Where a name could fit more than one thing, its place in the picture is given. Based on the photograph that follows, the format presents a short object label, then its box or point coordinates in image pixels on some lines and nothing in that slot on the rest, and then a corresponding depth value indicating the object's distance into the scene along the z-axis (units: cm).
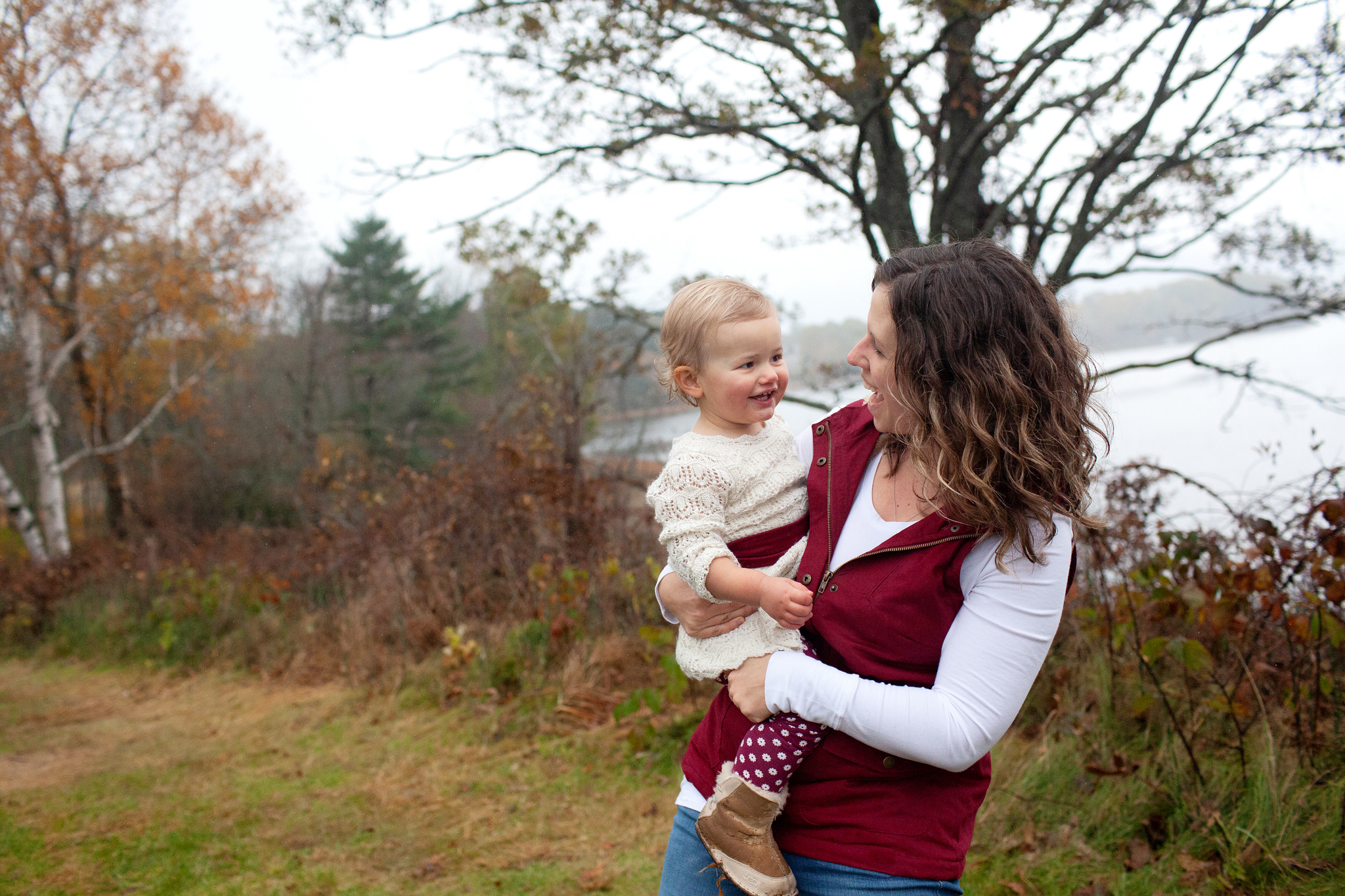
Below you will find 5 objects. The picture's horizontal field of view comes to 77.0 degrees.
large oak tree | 414
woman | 122
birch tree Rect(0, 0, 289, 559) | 1199
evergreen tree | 2409
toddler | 138
